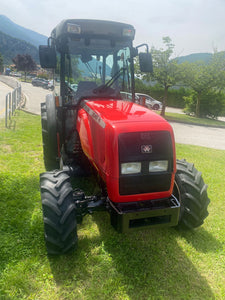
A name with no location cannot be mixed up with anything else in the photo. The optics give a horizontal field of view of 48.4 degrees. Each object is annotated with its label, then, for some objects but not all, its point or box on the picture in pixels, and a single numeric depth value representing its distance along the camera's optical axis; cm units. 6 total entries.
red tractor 270
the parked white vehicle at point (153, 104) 2505
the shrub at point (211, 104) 2356
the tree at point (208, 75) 2062
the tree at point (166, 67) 1809
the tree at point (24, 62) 7593
